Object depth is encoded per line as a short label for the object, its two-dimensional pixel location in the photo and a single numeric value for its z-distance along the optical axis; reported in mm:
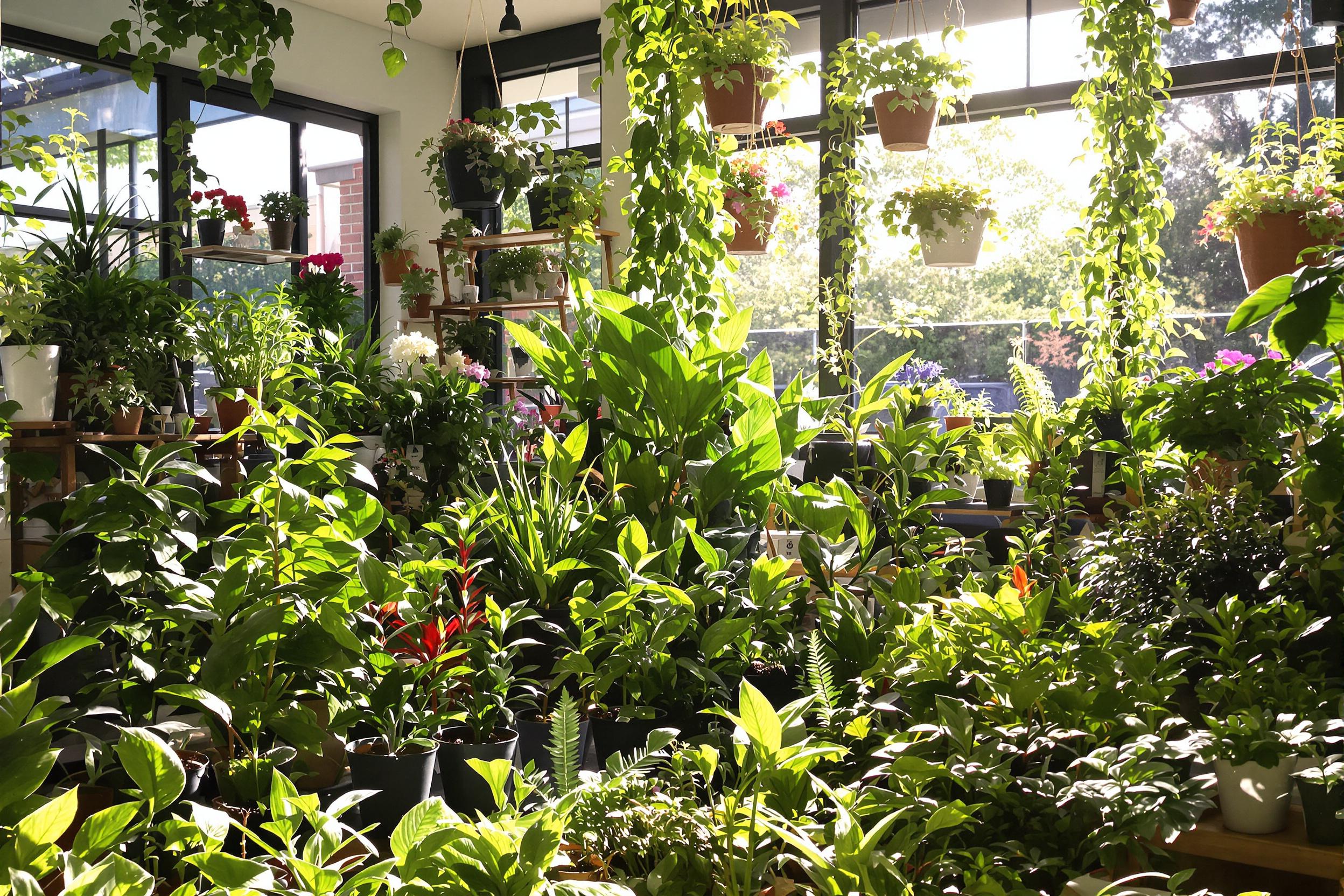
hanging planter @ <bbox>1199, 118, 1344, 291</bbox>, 2705
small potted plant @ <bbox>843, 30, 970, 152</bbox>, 3078
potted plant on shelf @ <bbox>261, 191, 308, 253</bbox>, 5543
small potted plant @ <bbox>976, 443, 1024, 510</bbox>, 2998
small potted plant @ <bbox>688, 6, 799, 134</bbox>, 2736
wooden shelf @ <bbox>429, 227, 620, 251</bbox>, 4973
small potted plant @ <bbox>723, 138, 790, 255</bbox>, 3525
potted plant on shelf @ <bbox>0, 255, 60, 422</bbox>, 2883
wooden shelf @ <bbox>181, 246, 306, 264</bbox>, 5250
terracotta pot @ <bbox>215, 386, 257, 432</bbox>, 3834
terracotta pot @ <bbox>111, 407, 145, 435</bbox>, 3383
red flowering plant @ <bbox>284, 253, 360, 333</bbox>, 5375
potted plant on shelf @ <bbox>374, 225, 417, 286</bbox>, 5785
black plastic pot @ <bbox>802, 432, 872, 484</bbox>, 2576
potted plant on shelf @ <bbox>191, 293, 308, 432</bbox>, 3697
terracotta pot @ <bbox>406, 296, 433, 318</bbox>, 5707
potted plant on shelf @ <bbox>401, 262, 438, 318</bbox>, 5613
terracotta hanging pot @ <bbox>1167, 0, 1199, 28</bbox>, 3156
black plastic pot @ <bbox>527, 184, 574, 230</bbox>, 4387
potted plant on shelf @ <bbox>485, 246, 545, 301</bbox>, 5309
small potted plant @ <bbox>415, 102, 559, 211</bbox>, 4617
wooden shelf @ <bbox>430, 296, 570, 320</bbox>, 5273
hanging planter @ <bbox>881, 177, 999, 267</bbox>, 3340
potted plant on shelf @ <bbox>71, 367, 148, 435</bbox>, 3291
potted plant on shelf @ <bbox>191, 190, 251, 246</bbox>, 5160
